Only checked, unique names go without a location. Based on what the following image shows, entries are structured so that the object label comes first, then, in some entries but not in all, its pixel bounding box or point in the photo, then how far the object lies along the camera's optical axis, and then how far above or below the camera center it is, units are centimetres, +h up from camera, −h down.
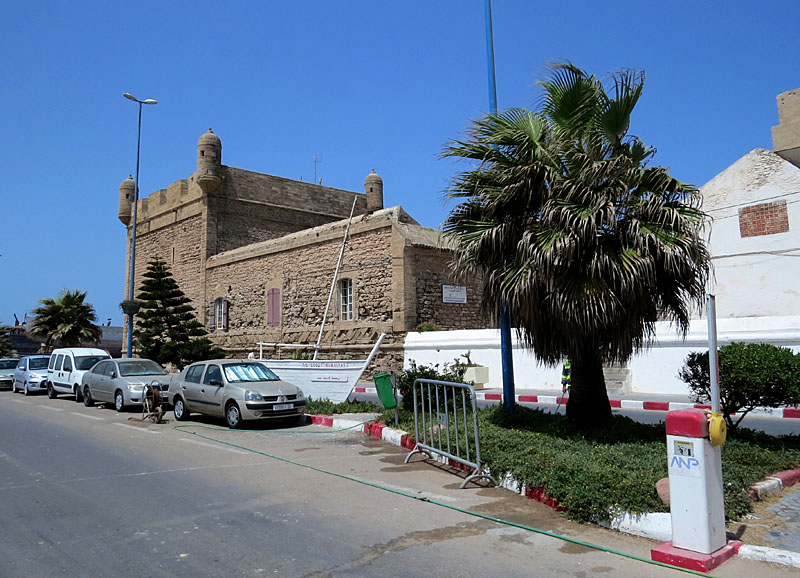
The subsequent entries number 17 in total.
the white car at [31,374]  2370 -79
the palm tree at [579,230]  792 +163
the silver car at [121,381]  1617 -75
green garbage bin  1272 -77
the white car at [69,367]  2022 -44
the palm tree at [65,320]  3656 +209
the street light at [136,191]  2582 +673
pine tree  2456 +102
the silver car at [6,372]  2761 -78
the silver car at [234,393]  1252 -86
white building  1916 +276
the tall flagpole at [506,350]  1007 +0
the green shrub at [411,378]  1172 -54
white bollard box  479 -109
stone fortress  2230 +391
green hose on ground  504 -169
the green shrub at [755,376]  773 -38
